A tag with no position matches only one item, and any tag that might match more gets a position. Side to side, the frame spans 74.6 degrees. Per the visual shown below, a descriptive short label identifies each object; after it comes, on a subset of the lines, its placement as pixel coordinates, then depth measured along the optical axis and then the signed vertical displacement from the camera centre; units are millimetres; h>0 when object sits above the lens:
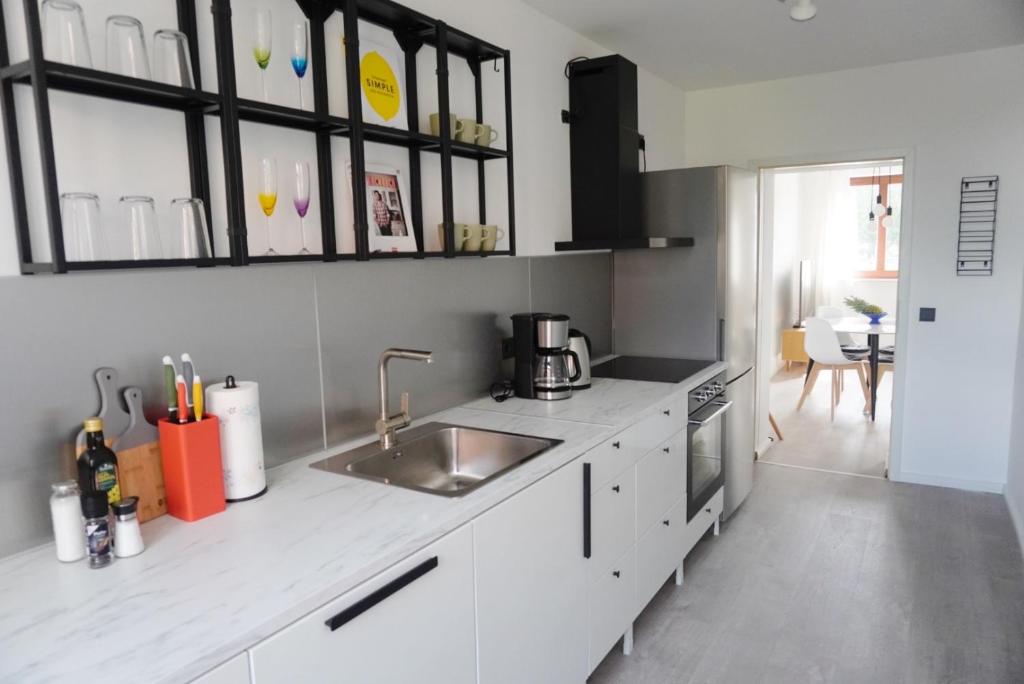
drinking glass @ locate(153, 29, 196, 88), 1484 +477
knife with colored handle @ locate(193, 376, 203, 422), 1514 -278
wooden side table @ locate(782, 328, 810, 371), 7637 -1031
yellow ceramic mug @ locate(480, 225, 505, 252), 2482 +99
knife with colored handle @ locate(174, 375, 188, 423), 1502 -288
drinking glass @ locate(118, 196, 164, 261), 1458 +108
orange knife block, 1473 -427
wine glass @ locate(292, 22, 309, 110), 1760 +581
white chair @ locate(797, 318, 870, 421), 5961 -903
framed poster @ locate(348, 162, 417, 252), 2096 +179
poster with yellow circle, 2055 +568
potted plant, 6398 -567
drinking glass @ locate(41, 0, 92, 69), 1312 +480
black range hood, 3123 +513
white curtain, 8758 +299
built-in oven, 3004 -875
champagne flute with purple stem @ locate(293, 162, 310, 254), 1789 +216
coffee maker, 2646 -360
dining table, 5742 -682
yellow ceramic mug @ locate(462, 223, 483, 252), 2398 +96
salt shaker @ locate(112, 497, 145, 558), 1316 -499
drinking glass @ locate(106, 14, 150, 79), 1416 +483
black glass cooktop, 3072 -525
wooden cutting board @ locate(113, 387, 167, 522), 1461 -416
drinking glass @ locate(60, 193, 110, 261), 1356 +101
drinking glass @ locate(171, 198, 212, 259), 1539 +104
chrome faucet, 2043 -457
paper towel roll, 1566 -383
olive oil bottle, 1357 -380
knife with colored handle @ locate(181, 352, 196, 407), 1587 -233
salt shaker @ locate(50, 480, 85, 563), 1298 -473
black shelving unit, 1287 +392
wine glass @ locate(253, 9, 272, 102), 1663 +576
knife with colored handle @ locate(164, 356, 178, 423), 1520 -263
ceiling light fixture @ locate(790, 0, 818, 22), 2740 +999
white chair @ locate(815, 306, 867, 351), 6281 -815
